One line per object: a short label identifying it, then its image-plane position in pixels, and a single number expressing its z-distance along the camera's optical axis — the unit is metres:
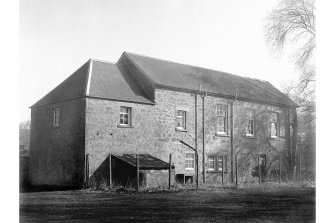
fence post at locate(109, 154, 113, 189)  19.59
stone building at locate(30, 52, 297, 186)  21.59
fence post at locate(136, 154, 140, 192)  17.95
